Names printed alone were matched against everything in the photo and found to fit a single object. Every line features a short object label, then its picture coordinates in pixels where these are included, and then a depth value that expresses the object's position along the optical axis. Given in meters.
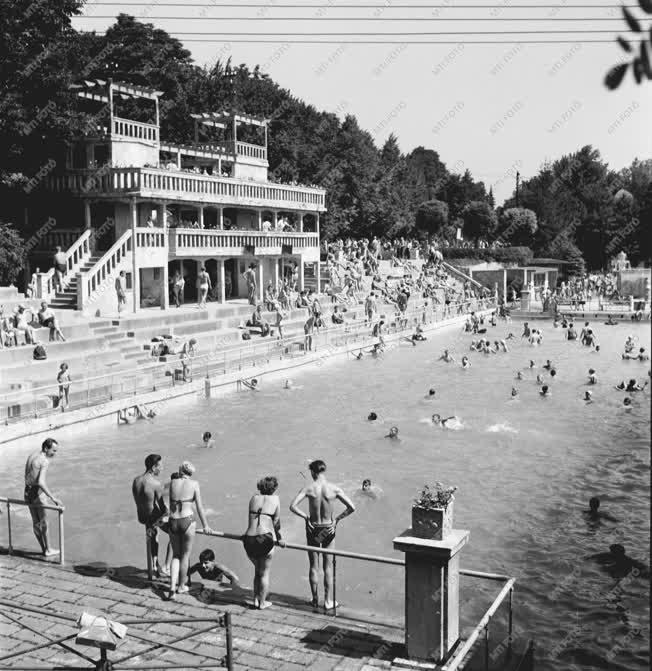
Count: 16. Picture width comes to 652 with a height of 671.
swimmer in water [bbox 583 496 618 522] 17.73
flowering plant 8.49
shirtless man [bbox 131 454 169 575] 10.62
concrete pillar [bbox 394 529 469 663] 8.37
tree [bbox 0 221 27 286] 32.12
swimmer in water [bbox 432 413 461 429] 25.95
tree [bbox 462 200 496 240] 99.00
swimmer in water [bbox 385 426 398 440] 24.11
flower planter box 8.43
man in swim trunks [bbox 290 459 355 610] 10.12
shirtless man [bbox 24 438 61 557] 11.59
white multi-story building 35.53
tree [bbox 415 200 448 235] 95.25
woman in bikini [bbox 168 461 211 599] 10.11
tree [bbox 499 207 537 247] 92.94
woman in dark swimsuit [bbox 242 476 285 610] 9.70
